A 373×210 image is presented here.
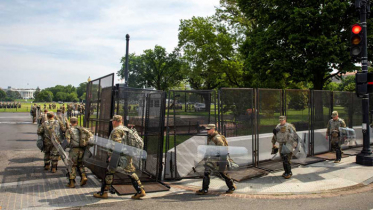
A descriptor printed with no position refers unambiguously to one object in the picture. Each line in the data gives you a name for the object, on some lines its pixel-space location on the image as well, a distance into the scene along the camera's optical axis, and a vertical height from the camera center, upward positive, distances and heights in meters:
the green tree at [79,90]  172.98 +12.12
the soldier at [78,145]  7.02 -0.87
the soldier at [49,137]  8.35 -0.83
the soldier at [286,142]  7.96 -0.85
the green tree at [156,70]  57.53 +8.25
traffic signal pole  9.48 -0.01
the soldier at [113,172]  6.04 -1.31
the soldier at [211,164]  6.57 -1.21
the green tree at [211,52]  32.38 +6.85
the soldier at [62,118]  9.21 -0.30
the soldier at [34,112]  25.63 -0.30
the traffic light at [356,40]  9.30 +2.36
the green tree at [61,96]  172.12 +7.69
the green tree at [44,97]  133.25 +5.47
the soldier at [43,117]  10.99 -0.32
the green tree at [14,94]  175.50 +8.87
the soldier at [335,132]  9.89 -0.70
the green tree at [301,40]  18.42 +4.93
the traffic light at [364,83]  9.34 +0.96
